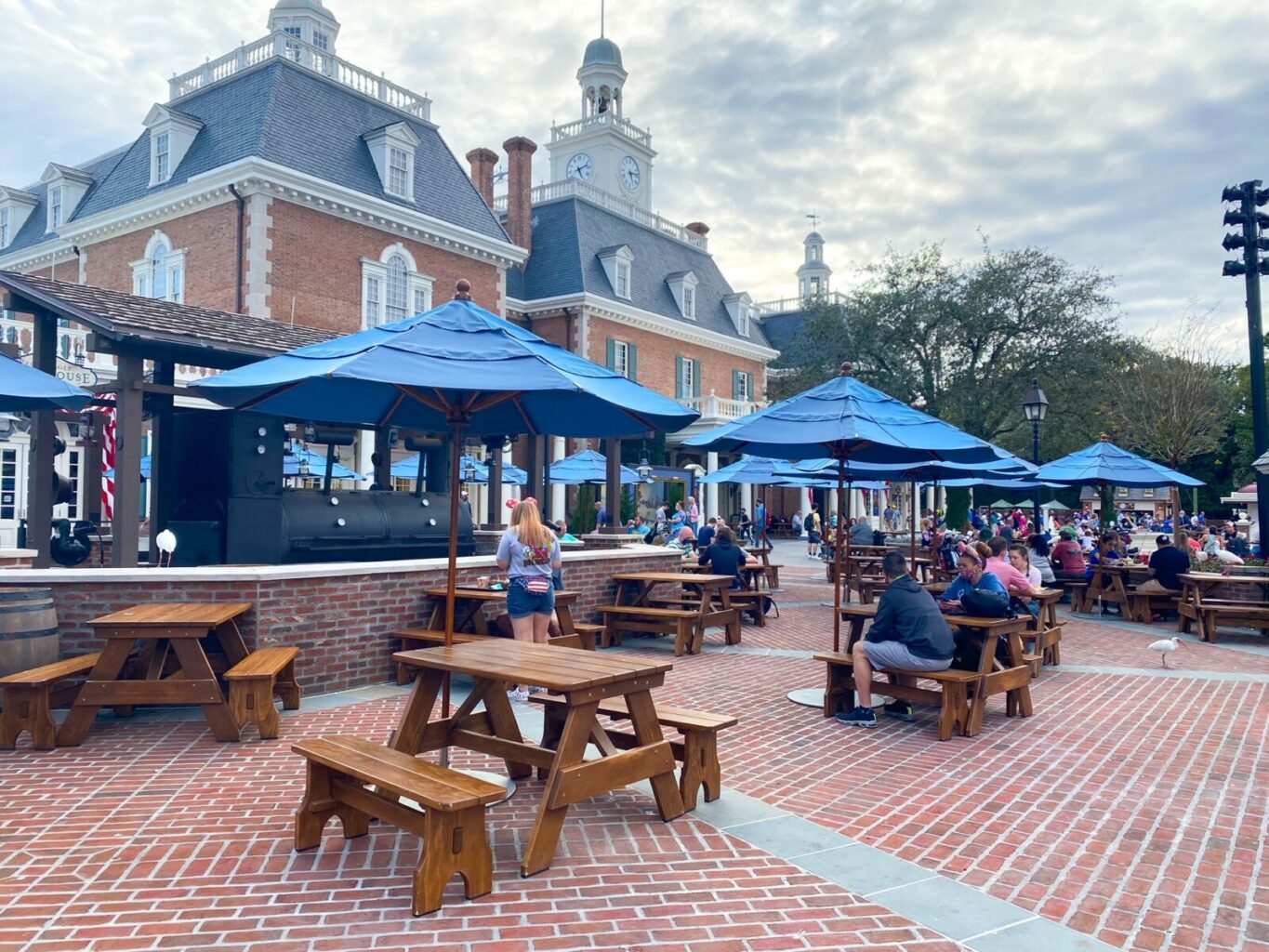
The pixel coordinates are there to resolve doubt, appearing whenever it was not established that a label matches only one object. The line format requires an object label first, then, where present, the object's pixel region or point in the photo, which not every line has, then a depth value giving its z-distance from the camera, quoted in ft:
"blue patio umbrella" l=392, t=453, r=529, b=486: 67.82
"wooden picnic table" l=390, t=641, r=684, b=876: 12.92
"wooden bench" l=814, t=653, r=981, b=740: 20.48
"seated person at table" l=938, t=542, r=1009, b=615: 22.00
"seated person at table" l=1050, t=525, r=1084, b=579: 46.96
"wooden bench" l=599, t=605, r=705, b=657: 31.37
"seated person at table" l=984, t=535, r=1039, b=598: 28.27
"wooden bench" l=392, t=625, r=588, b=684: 24.17
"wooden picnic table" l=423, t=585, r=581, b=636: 25.54
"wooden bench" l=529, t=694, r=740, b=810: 15.23
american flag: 46.88
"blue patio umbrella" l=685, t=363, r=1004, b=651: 23.62
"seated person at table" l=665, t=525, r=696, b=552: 63.17
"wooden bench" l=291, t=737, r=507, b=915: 11.21
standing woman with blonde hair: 23.45
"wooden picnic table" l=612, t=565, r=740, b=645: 32.35
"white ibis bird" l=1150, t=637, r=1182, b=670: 28.71
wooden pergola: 28.25
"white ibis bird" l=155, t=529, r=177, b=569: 25.23
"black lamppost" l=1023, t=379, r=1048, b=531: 54.92
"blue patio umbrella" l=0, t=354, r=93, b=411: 23.13
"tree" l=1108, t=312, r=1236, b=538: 95.55
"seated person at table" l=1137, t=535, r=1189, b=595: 42.06
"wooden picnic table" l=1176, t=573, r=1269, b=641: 36.73
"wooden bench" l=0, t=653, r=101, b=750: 18.12
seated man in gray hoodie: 20.77
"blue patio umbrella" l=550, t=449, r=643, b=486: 70.85
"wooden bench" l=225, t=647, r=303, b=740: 18.74
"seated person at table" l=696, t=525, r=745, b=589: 36.22
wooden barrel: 19.17
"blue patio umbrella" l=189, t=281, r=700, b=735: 15.88
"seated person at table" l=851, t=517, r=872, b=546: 58.70
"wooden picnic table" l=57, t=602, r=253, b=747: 18.51
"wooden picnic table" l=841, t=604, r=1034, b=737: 21.07
